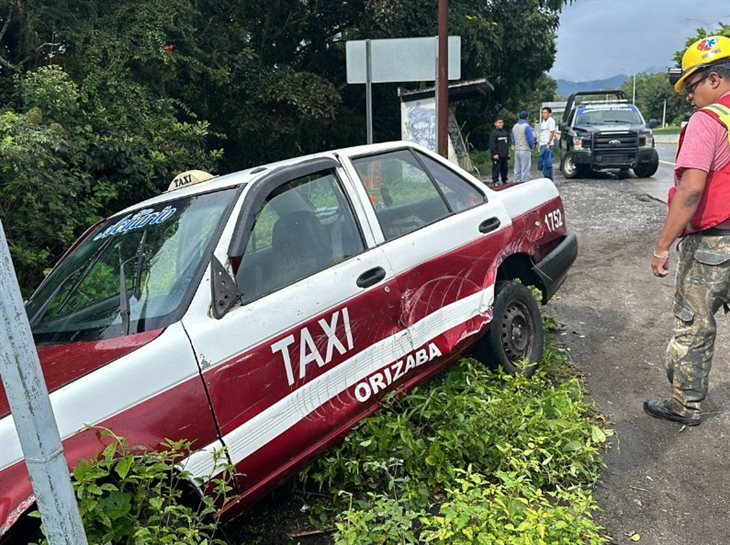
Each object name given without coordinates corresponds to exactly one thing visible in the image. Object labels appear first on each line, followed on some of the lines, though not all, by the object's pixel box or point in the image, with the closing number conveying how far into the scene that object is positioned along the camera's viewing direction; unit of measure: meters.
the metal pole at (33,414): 1.37
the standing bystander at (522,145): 12.89
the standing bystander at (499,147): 14.40
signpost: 7.36
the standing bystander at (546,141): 13.63
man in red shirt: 3.36
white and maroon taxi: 2.16
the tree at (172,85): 5.93
